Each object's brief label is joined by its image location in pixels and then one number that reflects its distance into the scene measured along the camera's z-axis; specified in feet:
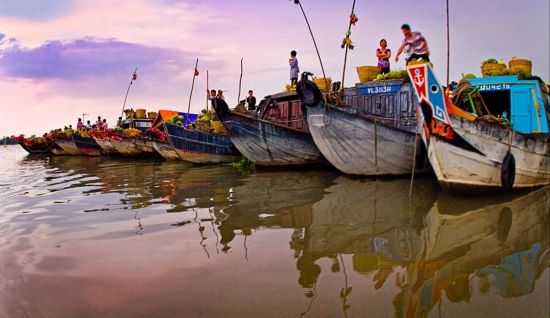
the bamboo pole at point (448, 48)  27.81
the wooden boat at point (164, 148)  53.31
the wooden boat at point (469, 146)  18.81
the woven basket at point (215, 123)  46.64
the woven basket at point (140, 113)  78.38
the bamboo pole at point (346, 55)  29.69
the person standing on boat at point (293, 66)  37.63
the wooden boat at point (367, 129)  26.00
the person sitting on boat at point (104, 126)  80.52
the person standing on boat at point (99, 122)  86.64
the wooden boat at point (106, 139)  65.98
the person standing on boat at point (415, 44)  22.39
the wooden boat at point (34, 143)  99.81
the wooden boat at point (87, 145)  77.97
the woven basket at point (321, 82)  33.22
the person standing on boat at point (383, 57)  30.63
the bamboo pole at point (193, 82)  59.38
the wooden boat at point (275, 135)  34.19
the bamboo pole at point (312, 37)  31.34
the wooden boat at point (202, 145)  46.03
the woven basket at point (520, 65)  24.68
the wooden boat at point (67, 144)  82.58
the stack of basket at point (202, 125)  47.39
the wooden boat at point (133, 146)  62.34
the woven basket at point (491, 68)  25.25
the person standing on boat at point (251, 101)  46.73
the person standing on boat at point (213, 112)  46.41
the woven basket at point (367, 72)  30.29
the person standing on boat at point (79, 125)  91.73
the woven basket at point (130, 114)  79.71
